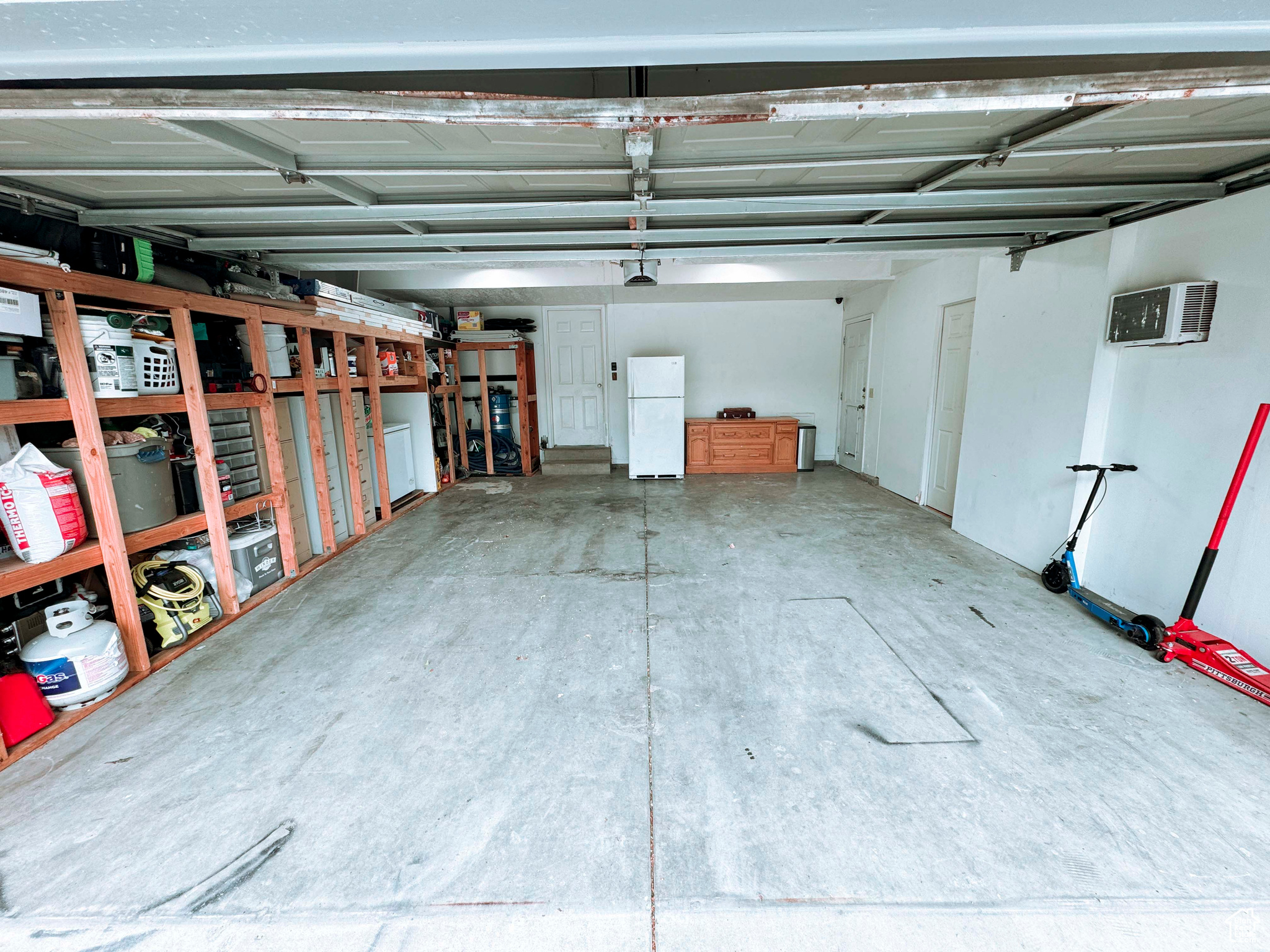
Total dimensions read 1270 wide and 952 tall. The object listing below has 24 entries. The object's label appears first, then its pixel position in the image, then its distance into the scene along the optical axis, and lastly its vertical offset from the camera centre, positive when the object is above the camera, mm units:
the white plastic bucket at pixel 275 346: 3438 +334
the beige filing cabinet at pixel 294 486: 3594 -694
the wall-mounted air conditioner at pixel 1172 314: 2500 +353
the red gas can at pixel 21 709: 2027 -1296
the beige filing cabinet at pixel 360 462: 4352 -643
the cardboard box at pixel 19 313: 1966 +345
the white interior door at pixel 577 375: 7551 +236
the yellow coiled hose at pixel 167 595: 2670 -1089
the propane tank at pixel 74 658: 2145 -1146
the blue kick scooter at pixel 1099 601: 2576 -1290
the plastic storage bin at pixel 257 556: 3242 -1086
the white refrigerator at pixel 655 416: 6648 -375
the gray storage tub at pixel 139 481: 2355 -433
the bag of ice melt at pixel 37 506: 2059 -459
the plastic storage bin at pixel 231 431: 3127 -231
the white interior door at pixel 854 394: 6762 -122
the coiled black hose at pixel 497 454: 7562 -949
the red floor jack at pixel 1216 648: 2184 -1265
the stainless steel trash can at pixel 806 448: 7277 -906
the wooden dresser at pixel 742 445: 7148 -838
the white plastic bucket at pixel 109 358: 2307 +184
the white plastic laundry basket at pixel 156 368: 2551 +149
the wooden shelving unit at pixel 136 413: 2100 -151
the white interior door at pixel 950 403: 4652 -184
